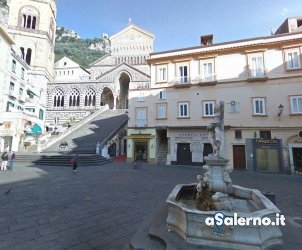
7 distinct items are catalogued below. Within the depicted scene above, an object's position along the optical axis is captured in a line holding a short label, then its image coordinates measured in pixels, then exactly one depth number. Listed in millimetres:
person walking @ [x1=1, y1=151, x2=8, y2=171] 13886
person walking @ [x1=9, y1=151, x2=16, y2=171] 14227
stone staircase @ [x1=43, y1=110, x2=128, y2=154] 23159
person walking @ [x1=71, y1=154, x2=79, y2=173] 14281
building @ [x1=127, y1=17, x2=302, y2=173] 18359
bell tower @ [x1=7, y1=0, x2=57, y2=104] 43688
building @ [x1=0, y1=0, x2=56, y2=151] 25438
